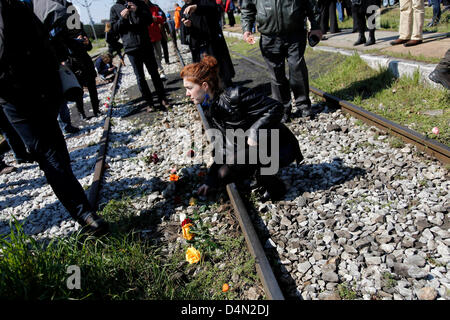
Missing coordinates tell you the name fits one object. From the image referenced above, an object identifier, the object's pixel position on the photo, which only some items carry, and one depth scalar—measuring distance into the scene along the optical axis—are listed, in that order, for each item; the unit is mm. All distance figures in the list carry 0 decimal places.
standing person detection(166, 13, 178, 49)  16306
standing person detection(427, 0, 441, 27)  8052
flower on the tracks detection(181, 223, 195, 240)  2816
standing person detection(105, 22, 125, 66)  6029
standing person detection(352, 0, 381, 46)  6963
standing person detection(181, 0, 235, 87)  5379
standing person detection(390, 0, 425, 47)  5926
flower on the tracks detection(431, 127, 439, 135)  3471
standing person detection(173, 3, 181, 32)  10047
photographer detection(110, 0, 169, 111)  5664
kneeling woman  2867
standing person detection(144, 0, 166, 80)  9039
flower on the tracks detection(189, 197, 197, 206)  3387
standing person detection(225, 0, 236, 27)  19859
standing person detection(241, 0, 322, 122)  4316
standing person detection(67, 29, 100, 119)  6199
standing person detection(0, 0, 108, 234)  2504
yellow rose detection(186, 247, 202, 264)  2504
